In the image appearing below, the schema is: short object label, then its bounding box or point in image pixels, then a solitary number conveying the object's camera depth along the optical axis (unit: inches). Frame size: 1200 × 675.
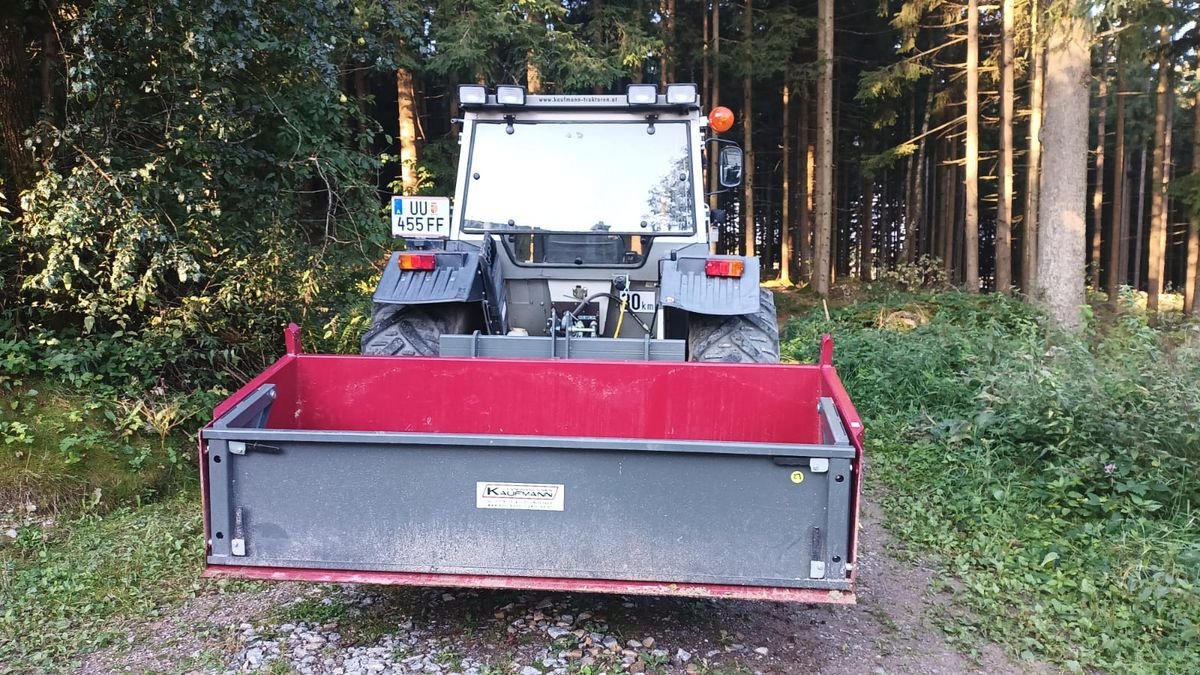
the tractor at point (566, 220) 184.2
